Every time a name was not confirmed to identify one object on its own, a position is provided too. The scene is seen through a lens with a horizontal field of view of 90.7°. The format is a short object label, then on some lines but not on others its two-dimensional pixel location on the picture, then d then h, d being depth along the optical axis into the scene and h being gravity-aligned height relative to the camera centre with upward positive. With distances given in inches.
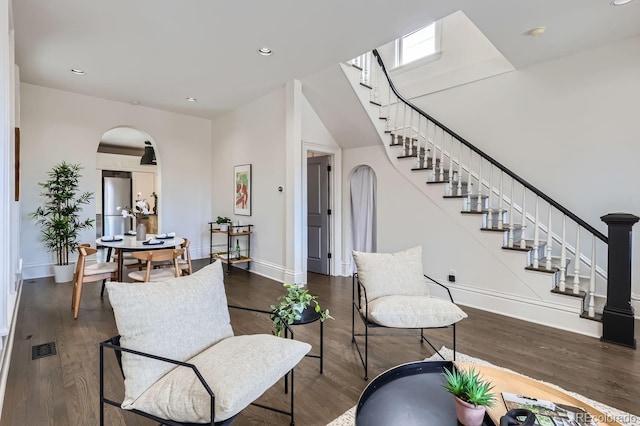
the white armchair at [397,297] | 88.0 -27.0
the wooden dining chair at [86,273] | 131.3 -27.4
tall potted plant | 187.5 -3.6
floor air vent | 100.4 -46.3
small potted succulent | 46.5 -28.2
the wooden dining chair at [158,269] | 126.3 -25.3
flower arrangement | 161.8 -0.9
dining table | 139.9 -15.9
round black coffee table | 50.4 -33.5
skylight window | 210.8 +114.0
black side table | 84.5 -29.7
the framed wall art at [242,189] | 221.9 +14.6
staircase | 127.9 +10.4
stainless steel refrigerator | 314.2 +10.4
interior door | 216.1 -3.2
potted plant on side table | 82.8 -26.6
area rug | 70.4 -47.5
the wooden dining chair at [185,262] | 146.8 -25.2
